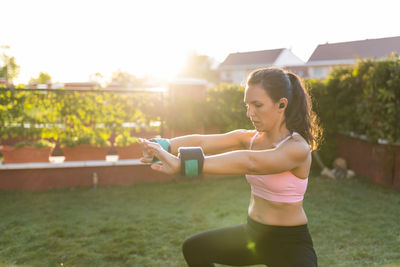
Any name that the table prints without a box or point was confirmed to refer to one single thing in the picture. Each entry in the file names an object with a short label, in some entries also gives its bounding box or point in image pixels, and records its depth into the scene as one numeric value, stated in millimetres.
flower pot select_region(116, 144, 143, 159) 8016
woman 2139
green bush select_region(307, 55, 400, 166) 7207
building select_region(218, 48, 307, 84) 47219
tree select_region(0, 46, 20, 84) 29656
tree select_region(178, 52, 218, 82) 60656
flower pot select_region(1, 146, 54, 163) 7255
